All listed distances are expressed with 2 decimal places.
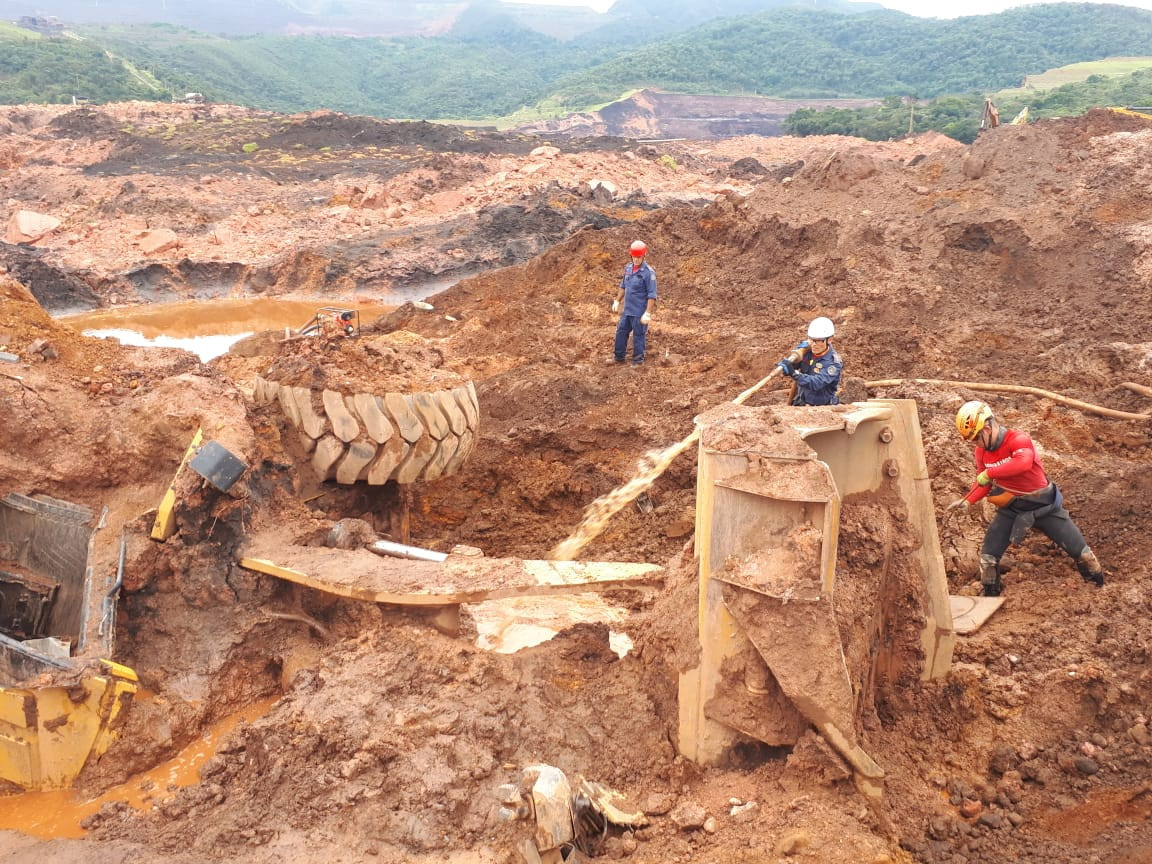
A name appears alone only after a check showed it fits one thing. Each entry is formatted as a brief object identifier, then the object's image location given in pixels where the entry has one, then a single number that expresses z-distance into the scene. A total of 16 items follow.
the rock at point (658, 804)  3.46
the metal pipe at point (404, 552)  4.89
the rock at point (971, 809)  3.56
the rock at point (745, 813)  3.30
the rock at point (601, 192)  24.48
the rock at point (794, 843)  3.07
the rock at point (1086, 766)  3.67
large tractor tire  5.50
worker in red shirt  5.20
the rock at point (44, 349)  5.61
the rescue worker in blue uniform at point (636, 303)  10.45
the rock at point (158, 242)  19.63
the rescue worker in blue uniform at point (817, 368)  6.84
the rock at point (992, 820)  3.47
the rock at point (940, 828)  3.43
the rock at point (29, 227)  20.25
